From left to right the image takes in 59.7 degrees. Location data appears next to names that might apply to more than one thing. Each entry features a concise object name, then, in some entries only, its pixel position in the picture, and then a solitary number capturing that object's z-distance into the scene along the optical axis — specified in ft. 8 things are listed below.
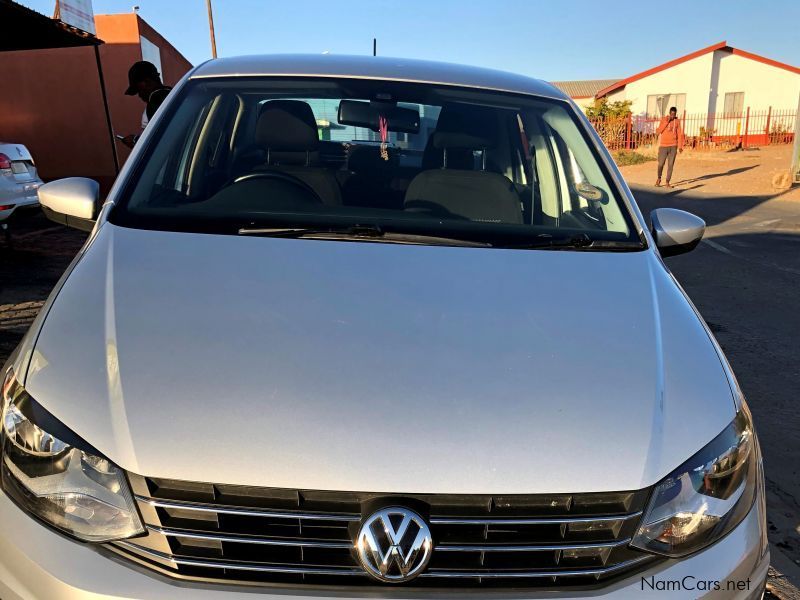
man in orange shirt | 51.86
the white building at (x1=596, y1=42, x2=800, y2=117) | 114.11
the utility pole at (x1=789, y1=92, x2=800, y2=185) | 46.24
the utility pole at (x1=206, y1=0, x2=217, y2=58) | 87.97
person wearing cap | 21.41
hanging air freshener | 9.97
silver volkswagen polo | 4.52
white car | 22.93
